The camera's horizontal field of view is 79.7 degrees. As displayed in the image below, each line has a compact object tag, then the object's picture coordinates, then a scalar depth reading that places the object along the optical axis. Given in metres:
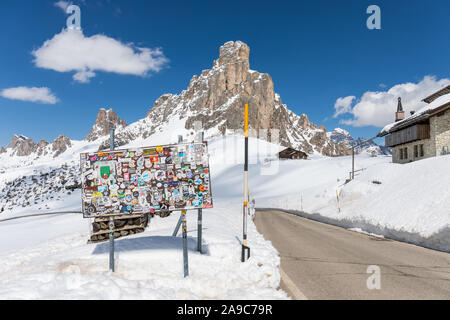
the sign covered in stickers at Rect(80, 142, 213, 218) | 6.13
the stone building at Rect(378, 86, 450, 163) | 27.28
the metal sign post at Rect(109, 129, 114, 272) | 5.89
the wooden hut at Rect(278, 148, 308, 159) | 87.62
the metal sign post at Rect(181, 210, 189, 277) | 5.82
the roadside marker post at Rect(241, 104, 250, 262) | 6.96
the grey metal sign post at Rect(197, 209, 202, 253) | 6.92
